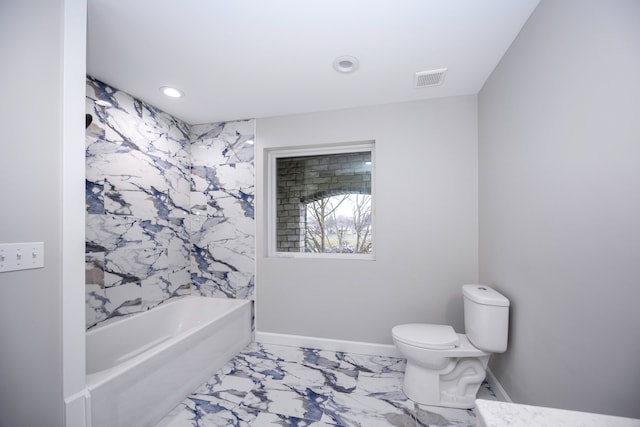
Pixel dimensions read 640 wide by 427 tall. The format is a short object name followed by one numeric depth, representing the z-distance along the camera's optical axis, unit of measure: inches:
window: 104.5
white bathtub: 54.8
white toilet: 65.4
